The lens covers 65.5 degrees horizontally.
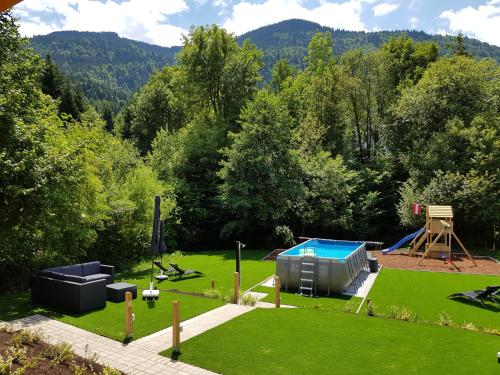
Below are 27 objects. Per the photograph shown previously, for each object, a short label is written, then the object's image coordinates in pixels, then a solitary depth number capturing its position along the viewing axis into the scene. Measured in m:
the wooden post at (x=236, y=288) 12.07
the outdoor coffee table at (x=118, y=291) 12.37
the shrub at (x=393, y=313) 11.10
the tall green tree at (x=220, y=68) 33.81
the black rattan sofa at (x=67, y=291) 11.18
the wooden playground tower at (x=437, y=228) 20.59
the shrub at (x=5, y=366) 6.23
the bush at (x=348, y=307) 12.04
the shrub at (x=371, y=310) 11.24
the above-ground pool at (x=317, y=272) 14.50
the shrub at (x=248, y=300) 12.32
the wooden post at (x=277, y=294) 11.88
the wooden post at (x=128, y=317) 9.12
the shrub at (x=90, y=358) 7.42
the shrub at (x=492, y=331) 9.85
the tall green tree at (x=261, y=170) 25.92
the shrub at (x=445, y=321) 10.52
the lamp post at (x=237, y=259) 13.11
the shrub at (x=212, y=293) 13.09
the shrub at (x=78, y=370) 6.82
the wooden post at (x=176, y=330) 8.43
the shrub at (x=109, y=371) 6.91
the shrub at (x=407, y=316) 10.88
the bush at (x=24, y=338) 7.77
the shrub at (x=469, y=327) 10.16
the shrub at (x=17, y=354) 6.94
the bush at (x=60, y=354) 7.35
